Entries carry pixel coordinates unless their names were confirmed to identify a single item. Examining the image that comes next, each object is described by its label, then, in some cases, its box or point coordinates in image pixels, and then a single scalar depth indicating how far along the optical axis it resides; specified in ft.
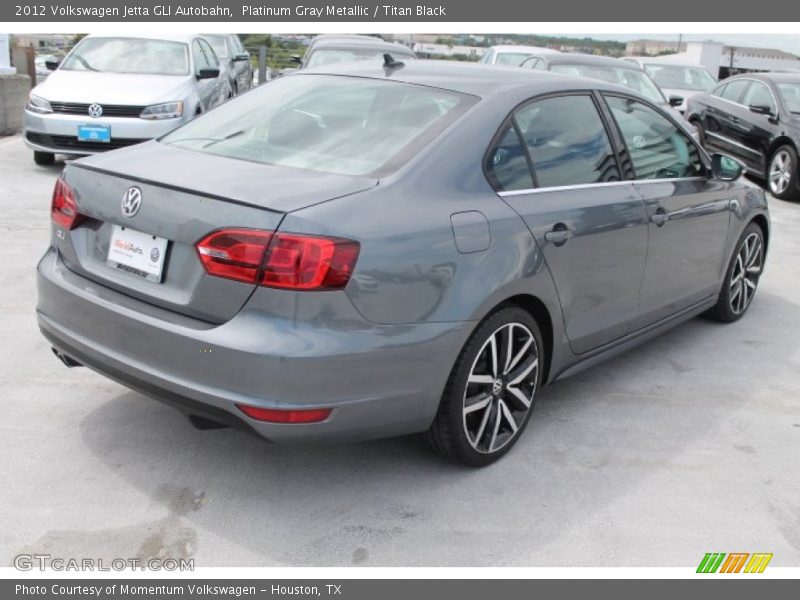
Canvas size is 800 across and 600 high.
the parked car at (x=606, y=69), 36.35
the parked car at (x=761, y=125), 36.09
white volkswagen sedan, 30.68
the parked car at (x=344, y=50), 42.32
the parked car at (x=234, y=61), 46.26
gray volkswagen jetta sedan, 9.45
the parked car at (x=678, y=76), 50.52
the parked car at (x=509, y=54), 42.81
